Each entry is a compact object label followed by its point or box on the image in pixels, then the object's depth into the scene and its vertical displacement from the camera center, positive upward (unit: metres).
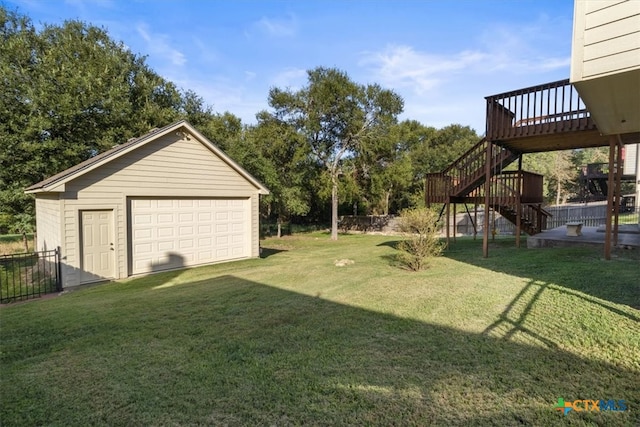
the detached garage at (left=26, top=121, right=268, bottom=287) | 8.10 -0.27
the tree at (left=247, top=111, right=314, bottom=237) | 19.38 +2.40
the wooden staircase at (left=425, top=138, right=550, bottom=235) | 10.84 +0.51
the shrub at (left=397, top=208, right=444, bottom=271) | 7.97 -0.91
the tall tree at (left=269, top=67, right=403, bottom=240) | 19.30 +5.20
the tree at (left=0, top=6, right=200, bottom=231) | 12.88 +4.09
